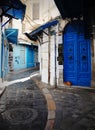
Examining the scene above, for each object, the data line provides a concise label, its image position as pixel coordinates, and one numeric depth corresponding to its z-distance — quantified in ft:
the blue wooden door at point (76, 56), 16.97
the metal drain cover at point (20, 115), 9.02
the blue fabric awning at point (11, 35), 26.29
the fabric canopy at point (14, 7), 12.27
